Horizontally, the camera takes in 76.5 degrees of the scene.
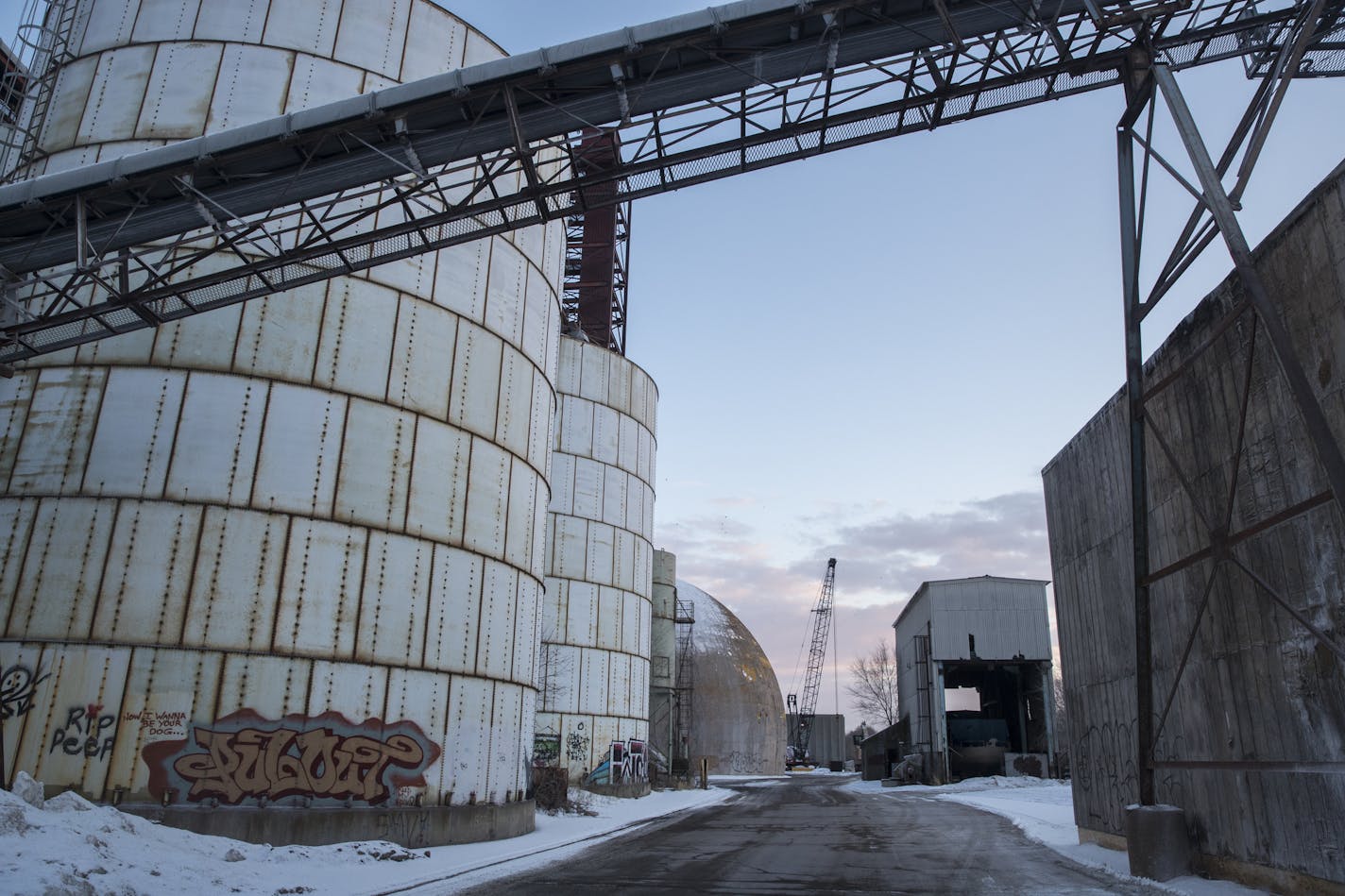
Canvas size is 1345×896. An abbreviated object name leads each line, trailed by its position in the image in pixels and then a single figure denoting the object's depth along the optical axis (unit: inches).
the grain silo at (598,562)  1459.2
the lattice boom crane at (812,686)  4933.6
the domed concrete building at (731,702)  3238.2
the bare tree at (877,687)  5191.9
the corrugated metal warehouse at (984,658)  2005.4
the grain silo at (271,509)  586.6
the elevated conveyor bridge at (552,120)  501.0
